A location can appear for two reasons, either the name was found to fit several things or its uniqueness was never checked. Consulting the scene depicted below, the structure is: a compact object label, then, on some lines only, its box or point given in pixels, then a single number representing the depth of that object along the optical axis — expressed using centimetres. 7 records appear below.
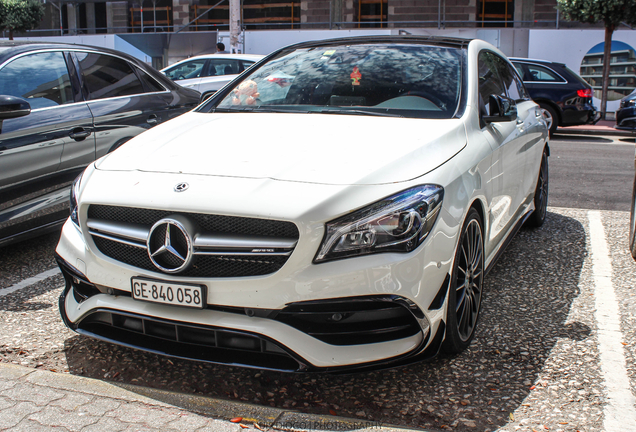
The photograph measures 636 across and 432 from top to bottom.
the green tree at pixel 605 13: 1652
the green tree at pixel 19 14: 2772
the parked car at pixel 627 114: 1240
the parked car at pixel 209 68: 1189
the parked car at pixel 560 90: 1378
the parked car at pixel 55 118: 431
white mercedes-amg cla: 246
